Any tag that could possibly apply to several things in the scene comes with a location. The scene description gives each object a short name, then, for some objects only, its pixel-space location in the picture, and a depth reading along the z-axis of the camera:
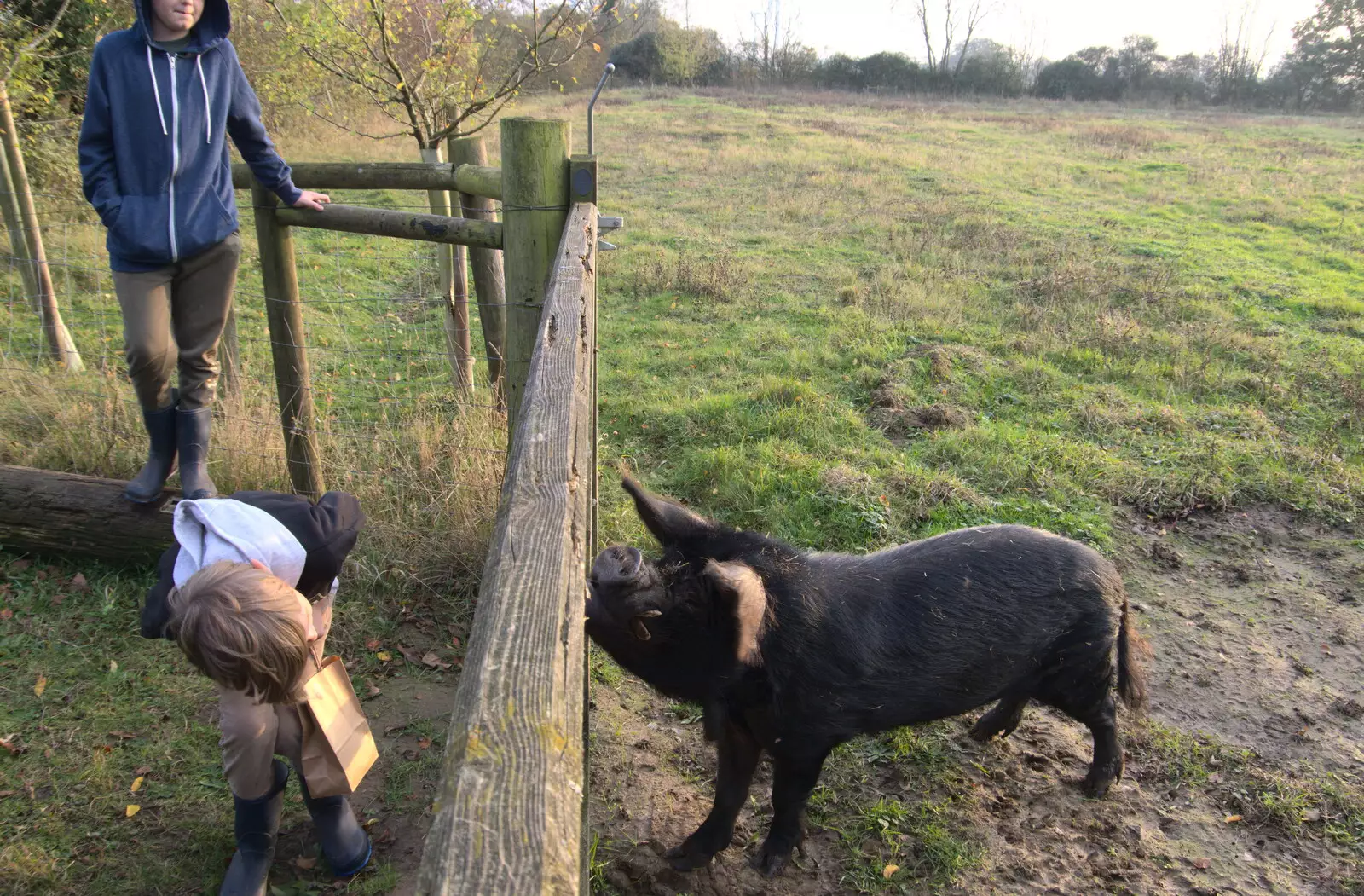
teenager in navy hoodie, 3.33
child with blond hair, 2.17
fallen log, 4.08
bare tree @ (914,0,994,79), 57.23
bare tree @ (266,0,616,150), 5.79
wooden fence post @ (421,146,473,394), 5.94
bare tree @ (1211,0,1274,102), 48.22
